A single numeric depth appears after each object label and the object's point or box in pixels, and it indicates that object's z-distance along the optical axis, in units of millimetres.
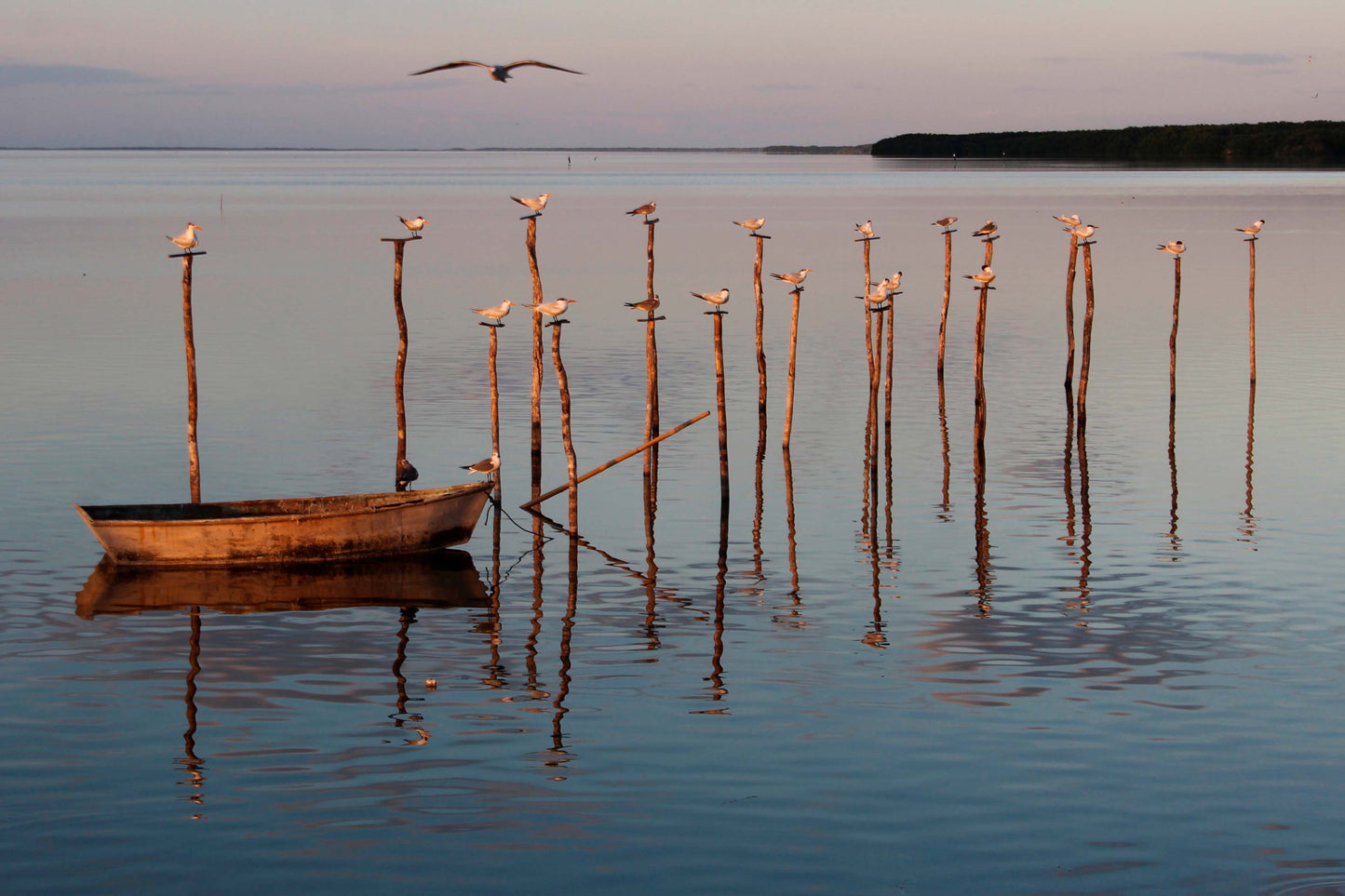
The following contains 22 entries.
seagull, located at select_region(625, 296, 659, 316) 22711
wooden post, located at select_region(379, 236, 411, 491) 22153
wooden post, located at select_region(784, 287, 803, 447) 25672
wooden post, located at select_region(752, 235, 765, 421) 26203
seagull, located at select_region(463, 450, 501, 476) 21406
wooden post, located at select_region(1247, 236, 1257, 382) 31016
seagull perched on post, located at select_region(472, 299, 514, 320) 22547
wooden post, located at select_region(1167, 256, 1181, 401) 30562
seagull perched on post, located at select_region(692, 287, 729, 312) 24156
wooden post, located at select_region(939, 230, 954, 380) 29516
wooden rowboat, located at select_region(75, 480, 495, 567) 19047
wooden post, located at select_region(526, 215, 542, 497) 23203
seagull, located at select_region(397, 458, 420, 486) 21516
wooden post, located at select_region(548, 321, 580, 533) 21422
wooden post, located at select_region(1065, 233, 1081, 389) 29484
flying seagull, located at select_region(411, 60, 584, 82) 20678
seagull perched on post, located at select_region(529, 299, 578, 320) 21625
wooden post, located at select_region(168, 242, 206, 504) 21094
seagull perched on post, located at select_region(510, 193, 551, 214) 23625
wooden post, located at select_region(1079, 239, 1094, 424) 27328
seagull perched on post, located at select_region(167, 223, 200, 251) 23069
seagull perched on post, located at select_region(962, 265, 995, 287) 25750
